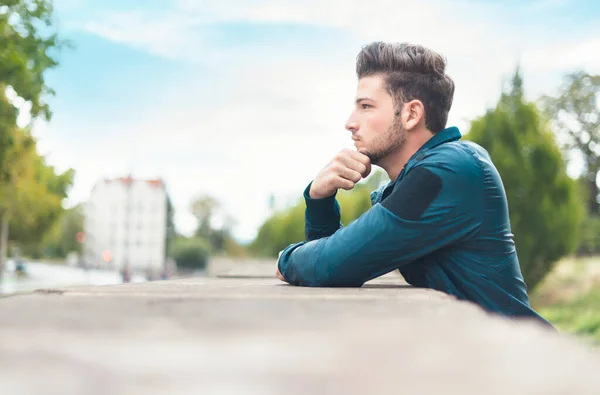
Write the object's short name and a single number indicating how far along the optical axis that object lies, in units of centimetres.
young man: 208
